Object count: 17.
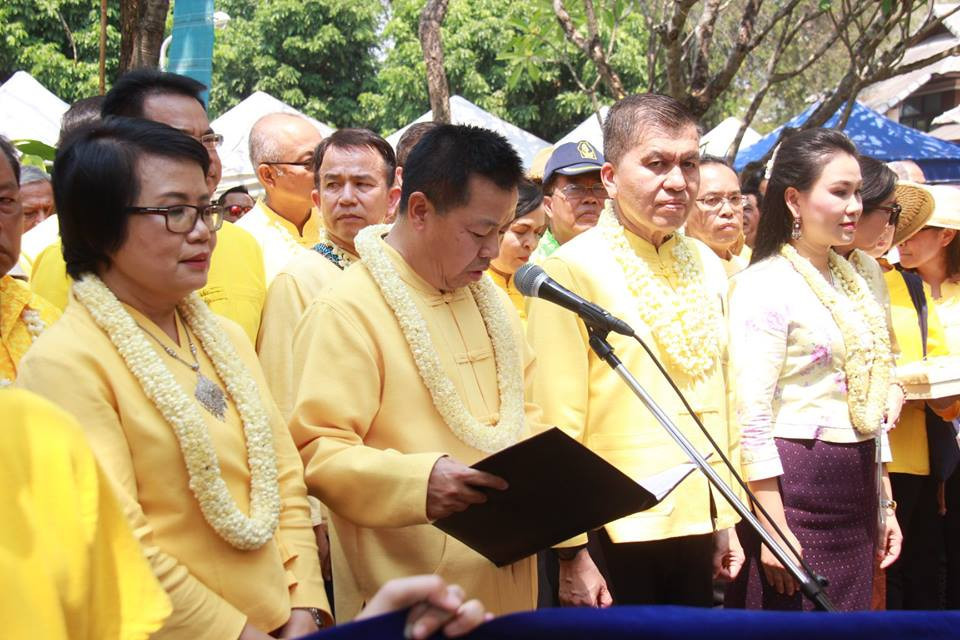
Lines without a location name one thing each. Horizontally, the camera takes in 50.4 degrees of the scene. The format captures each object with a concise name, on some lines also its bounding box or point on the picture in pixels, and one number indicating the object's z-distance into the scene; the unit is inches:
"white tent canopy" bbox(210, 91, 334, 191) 514.6
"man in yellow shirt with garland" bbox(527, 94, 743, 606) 127.3
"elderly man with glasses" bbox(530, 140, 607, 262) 199.8
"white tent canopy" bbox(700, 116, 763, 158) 525.2
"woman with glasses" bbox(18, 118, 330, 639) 82.4
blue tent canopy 500.1
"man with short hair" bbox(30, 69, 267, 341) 126.7
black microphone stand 94.2
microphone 102.7
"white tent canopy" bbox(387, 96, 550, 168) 546.6
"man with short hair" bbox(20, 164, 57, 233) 215.3
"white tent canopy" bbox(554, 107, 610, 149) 479.5
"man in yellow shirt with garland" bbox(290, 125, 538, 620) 97.5
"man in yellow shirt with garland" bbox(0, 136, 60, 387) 105.4
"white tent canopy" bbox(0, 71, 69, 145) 530.3
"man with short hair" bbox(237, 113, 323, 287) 174.4
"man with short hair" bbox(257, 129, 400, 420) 136.8
